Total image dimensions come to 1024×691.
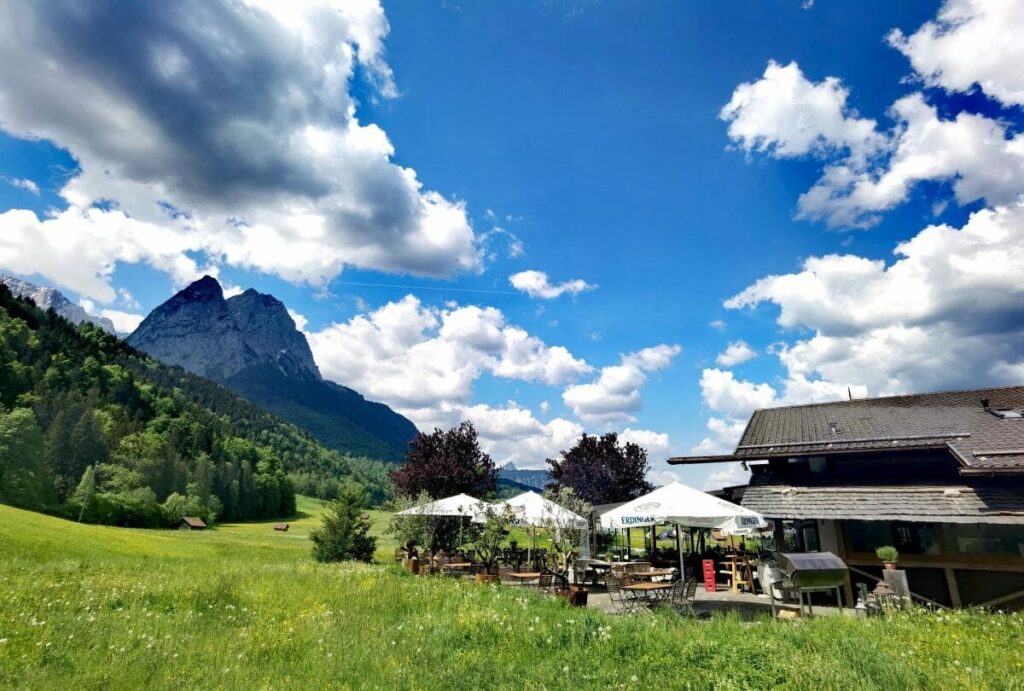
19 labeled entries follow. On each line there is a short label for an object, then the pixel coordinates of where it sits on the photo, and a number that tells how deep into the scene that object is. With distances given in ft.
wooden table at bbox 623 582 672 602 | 38.39
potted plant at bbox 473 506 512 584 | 64.03
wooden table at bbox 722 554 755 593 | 56.39
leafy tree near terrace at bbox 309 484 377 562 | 86.89
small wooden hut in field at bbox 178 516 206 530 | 254.27
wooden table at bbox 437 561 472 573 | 64.08
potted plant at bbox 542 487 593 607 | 57.64
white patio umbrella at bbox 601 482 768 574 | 42.27
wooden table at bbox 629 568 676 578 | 48.01
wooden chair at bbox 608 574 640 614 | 39.86
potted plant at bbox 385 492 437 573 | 85.15
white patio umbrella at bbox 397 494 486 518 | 68.80
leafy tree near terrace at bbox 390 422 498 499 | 123.54
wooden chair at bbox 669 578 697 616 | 38.18
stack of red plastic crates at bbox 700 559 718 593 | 57.88
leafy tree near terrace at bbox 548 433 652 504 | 146.00
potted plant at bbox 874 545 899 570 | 40.56
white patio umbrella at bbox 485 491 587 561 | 59.72
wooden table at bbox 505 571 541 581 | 51.34
